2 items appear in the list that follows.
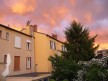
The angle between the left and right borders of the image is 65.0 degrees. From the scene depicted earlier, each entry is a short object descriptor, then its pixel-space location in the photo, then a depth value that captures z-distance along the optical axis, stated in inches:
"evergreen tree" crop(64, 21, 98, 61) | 550.2
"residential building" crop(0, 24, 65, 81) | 452.7
